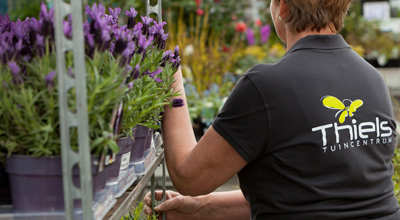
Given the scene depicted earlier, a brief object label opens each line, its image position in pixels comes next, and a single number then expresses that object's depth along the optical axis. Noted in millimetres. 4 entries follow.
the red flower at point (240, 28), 6828
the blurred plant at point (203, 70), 4641
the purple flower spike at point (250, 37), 7119
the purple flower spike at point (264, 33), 7160
